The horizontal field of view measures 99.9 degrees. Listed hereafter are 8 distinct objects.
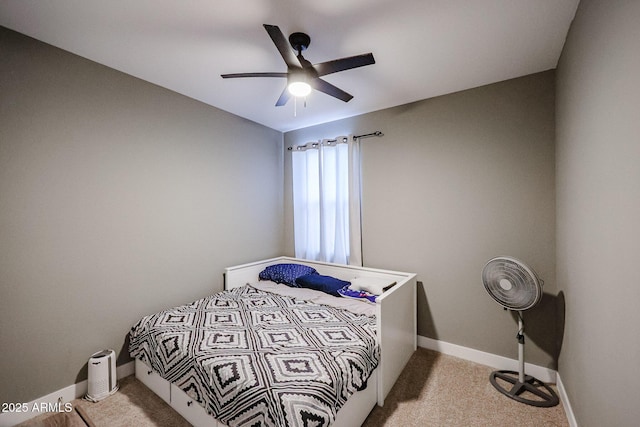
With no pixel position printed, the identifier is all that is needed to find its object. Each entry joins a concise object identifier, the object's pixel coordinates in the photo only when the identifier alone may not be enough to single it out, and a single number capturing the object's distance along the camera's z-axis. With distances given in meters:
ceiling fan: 1.58
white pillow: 2.66
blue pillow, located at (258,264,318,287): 3.09
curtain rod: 3.07
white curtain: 3.21
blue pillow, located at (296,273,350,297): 2.79
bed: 1.36
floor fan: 1.94
